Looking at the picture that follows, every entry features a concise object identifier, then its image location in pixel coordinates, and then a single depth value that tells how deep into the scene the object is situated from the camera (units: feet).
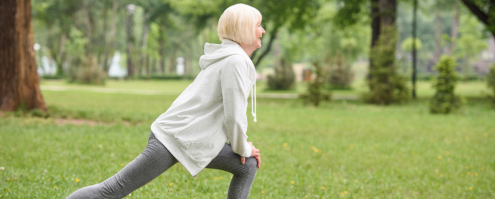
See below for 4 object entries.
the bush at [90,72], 103.60
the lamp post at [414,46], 67.14
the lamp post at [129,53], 122.82
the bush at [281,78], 94.73
